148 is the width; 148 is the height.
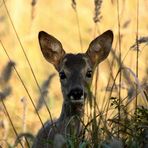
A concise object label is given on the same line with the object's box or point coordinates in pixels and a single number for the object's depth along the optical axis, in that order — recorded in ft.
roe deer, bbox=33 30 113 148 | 44.04
